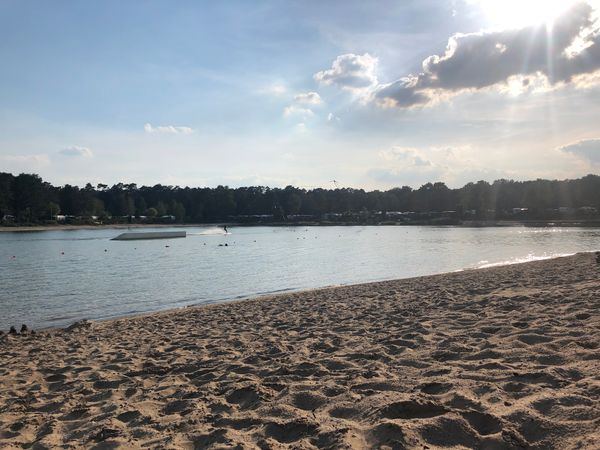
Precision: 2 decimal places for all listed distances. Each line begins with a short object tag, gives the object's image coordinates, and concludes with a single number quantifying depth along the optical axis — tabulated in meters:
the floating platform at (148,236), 80.94
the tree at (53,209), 146.50
